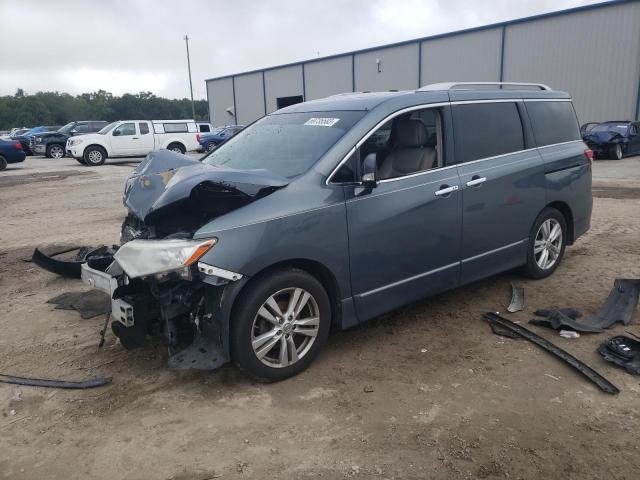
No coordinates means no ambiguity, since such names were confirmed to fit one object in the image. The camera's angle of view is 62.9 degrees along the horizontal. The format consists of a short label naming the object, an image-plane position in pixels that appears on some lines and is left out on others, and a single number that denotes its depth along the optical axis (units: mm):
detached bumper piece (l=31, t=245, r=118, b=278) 5188
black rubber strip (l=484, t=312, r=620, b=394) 3414
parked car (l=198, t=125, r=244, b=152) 24717
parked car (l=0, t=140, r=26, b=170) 19547
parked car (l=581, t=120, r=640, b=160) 18969
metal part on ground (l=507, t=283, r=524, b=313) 4730
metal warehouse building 22703
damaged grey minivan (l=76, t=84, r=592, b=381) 3284
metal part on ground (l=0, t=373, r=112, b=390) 3551
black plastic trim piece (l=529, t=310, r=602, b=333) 4191
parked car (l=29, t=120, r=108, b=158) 26375
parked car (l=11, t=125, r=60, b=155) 28906
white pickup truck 21531
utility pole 60819
